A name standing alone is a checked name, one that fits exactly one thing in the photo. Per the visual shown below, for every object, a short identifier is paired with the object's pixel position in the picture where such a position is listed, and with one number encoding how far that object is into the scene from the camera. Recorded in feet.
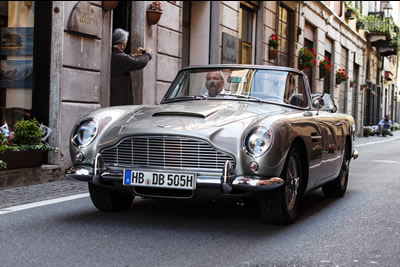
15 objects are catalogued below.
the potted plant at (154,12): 37.14
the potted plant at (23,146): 23.99
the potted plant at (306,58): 70.85
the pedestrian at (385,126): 107.14
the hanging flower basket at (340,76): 88.07
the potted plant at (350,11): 99.94
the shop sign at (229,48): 49.65
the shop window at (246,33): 56.13
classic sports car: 14.60
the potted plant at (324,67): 77.30
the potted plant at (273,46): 61.11
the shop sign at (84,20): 29.50
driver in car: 19.07
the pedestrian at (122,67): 29.19
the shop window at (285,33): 67.19
